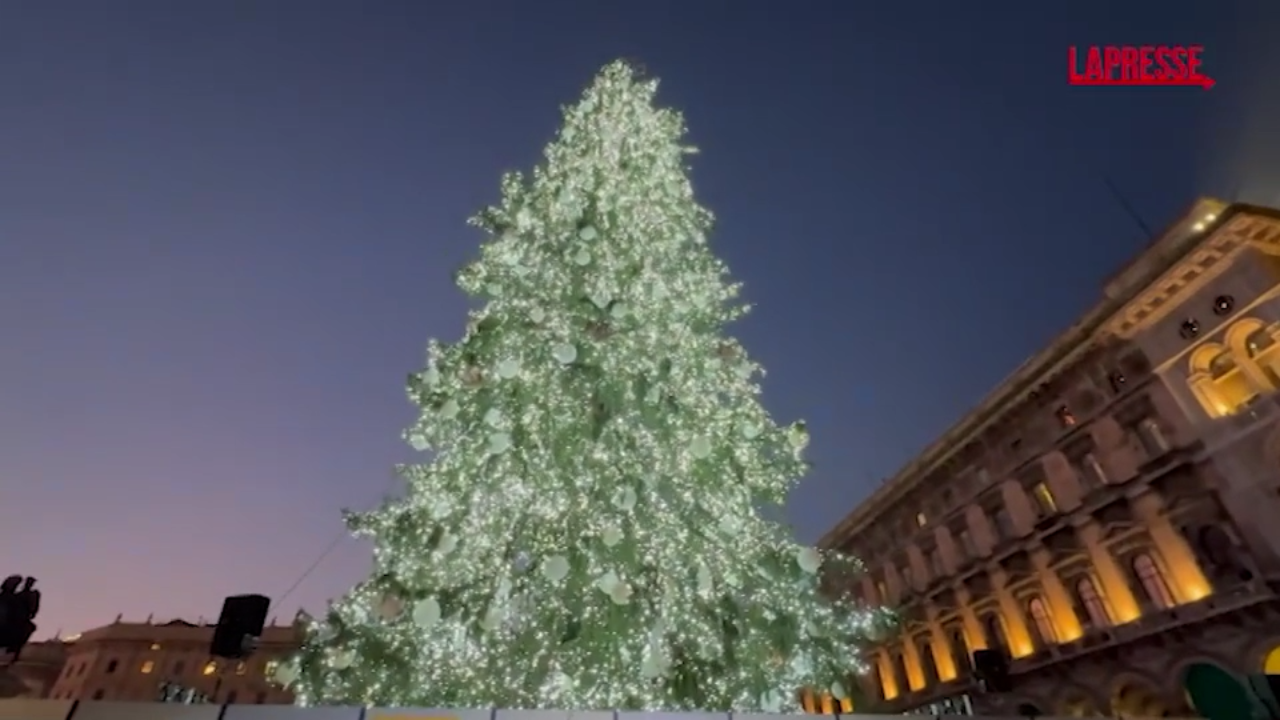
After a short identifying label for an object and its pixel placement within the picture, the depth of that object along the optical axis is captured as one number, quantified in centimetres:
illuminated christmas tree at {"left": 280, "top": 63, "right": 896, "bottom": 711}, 551
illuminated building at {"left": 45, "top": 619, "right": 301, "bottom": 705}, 5662
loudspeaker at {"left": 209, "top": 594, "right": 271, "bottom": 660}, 690
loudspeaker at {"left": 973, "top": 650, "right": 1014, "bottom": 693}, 874
